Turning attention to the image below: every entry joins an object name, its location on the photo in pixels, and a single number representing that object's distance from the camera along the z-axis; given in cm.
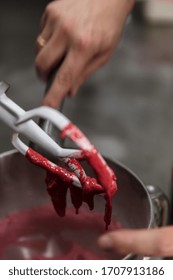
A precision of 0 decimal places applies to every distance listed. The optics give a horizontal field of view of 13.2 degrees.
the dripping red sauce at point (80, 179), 46
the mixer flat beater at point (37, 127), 45
